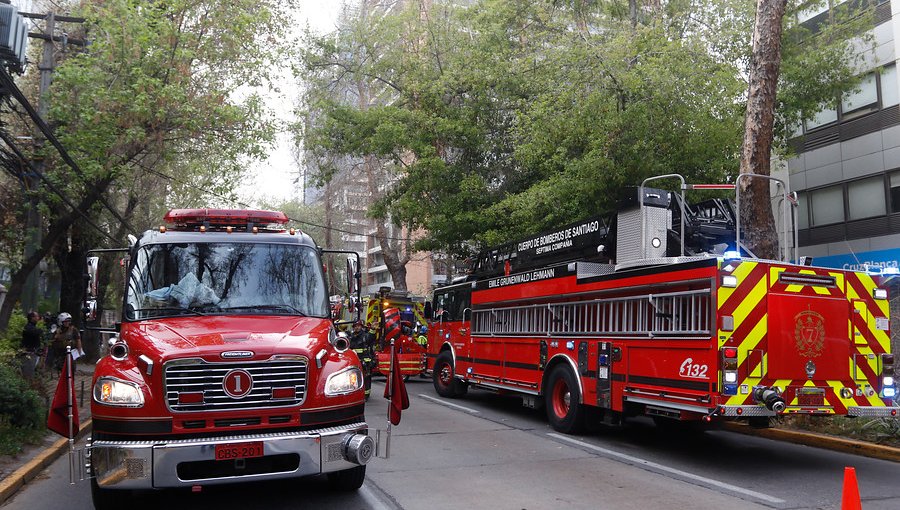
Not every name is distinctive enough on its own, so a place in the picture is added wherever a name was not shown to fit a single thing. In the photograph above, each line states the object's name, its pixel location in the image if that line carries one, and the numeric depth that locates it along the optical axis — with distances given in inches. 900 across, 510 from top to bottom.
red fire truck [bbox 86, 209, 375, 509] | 216.1
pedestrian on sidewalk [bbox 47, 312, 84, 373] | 668.1
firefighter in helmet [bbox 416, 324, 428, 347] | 871.1
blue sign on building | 856.3
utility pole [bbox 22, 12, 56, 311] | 594.5
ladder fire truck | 324.5
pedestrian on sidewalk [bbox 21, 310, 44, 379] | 605.3
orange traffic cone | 204.7
